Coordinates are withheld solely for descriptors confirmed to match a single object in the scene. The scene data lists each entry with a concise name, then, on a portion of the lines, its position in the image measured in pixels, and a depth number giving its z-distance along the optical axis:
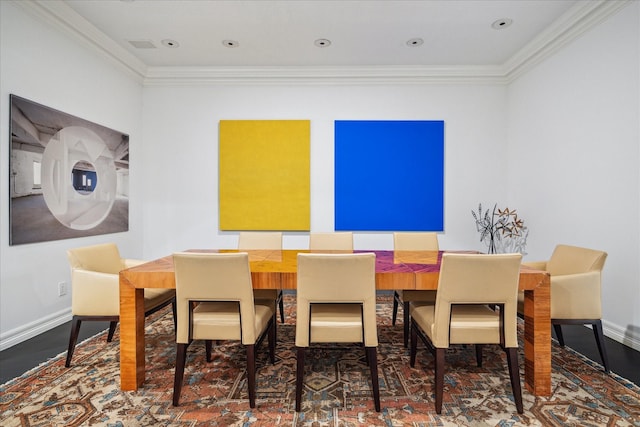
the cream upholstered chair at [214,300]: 1.84
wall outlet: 3.19
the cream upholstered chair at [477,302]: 1.79
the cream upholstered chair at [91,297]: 2.25
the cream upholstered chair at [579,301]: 2.19
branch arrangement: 4.18
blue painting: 4.44
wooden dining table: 1.99
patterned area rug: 1.80
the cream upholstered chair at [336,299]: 1.81
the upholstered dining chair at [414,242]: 3.31
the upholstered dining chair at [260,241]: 3.34
